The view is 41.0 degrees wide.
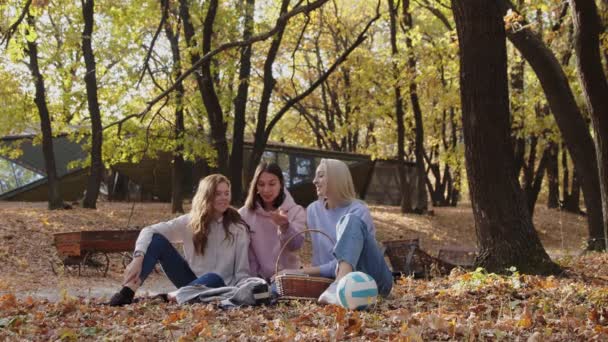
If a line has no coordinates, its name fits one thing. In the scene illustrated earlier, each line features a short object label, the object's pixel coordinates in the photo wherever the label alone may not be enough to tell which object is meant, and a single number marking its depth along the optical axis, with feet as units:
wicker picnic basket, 19.67
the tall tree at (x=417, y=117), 62.44
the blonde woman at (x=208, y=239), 22.06
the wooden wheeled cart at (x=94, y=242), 34.68
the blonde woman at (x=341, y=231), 18.98
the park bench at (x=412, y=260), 33.50
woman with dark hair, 22.04
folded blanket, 19.56
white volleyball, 17.78
